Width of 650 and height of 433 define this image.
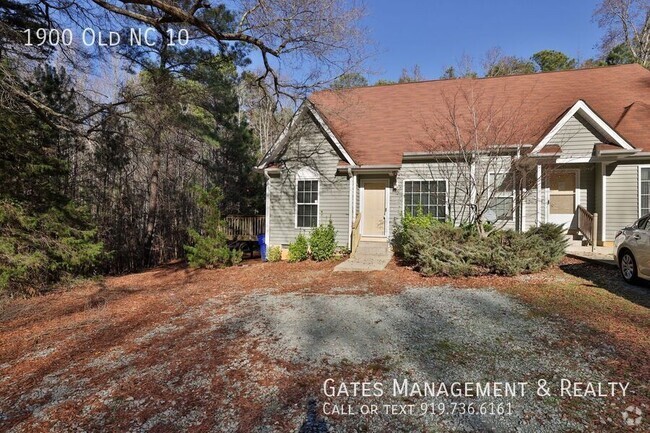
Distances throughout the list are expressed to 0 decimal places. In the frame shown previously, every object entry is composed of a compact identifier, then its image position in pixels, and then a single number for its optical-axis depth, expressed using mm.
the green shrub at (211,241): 11281
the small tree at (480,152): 10070
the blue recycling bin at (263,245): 13047
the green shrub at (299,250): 11766
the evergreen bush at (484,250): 8156
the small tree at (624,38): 24359
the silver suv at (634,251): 6387
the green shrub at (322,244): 11453
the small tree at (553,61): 28656
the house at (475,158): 10219
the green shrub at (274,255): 12282
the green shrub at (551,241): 8336
